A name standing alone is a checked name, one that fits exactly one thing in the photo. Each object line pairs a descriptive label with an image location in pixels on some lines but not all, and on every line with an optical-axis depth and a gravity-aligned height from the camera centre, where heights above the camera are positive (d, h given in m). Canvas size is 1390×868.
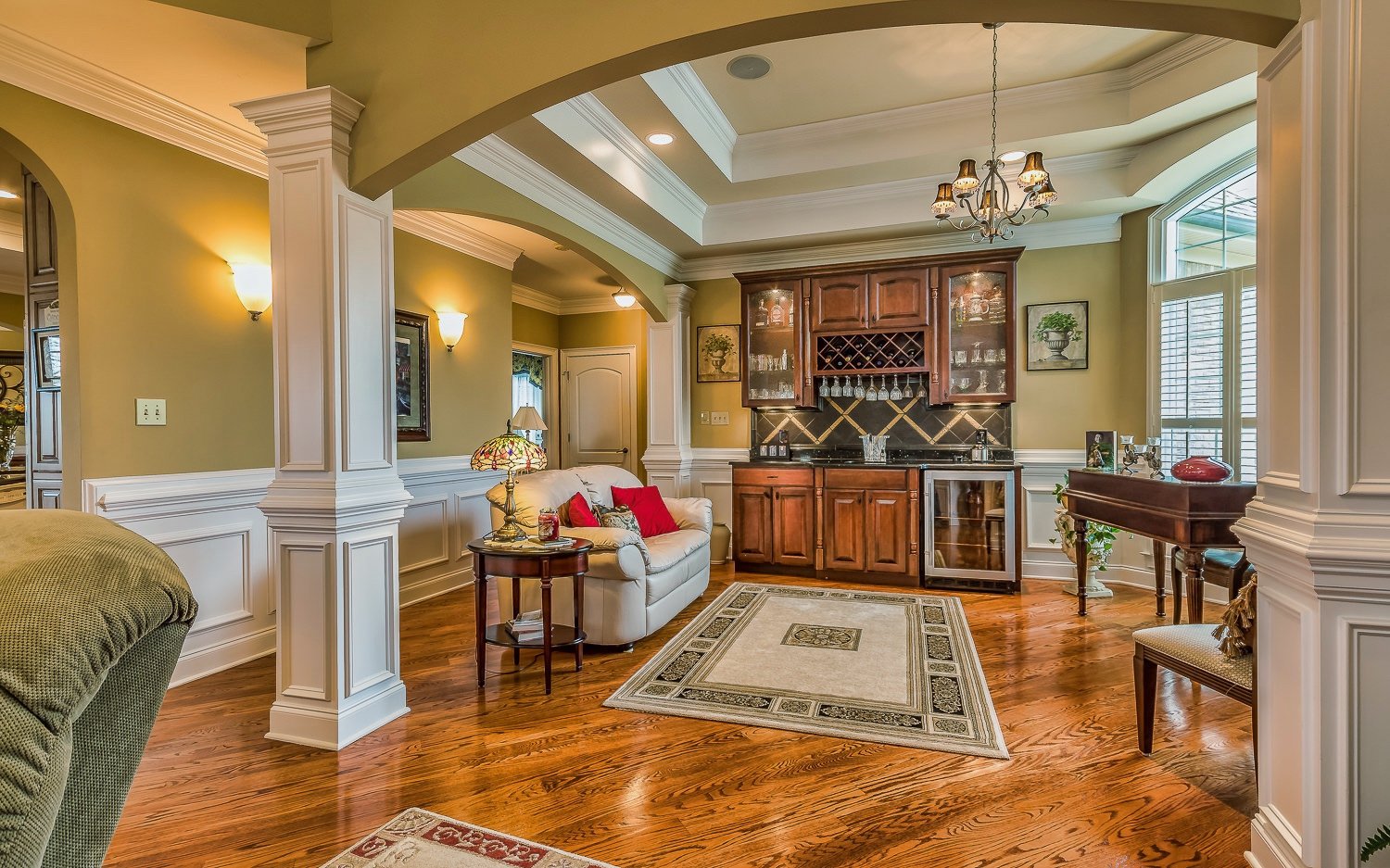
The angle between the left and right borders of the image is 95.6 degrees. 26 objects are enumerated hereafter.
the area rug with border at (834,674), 2.57 -1.22
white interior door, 7.55 +0.24
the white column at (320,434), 2.41 -0.02
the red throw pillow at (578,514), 3.68 -0.52
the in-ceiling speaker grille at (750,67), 3.41 +1.98
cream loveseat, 3.35 -0.85
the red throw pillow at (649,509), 4.29 -0.58
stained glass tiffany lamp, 3.01 -0.16
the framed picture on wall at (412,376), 4.41 +0.37
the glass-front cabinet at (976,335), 4.84 +0.69
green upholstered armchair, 0.70 -0.29
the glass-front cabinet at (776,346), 5.34 +0.68
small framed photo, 3.97 -0.18
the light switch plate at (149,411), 2.94 +0.09
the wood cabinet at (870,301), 5.02 +1.00
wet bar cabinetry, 4.89 +0.79
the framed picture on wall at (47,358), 3.00 +0.35
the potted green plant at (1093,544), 4.31 -0.85
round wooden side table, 2.90 -0.67
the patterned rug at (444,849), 1.75 -1.21
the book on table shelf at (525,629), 3.17 -1.04
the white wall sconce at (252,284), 3.33 +0.77
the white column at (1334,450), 1.34 -0.06
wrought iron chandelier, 3.09 +1.19
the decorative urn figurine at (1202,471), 2.92 -0.23
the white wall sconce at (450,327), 4.77 +0.76
